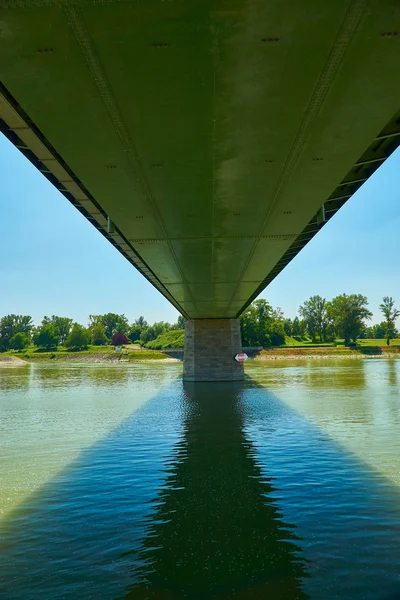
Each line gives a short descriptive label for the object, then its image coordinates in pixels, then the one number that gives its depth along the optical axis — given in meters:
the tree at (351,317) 153.00
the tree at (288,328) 184.38
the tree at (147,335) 195.14
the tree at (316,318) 172.12
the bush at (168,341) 143.00
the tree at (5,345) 196.62
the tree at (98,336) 191.75
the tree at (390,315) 162.62
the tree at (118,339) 194.75
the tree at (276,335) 147.88
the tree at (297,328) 180.45
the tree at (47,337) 188.75
